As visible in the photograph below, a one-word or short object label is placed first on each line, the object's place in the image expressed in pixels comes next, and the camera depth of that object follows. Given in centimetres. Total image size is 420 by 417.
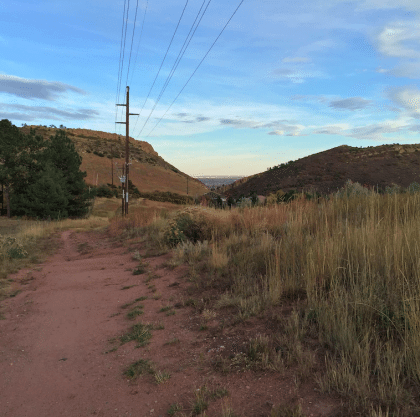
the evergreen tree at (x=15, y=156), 3550
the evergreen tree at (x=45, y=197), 3262
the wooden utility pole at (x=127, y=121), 2766
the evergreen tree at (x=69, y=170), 3709
